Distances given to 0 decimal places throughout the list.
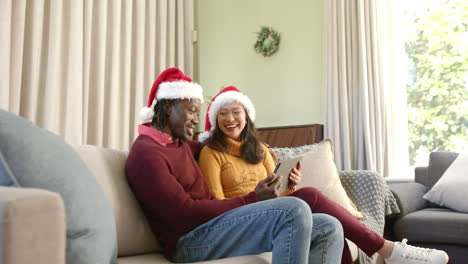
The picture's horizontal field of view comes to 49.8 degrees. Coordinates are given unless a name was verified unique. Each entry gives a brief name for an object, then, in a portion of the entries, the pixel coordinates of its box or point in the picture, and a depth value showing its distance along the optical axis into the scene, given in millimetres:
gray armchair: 2658
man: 1608
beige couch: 775
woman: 2146
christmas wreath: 4723
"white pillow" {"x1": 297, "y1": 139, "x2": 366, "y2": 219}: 2598
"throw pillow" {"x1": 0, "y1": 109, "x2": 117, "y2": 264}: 1102
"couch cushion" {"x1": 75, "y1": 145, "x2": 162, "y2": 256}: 1754
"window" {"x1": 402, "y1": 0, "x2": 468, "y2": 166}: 4043
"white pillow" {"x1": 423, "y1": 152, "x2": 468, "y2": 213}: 2881
